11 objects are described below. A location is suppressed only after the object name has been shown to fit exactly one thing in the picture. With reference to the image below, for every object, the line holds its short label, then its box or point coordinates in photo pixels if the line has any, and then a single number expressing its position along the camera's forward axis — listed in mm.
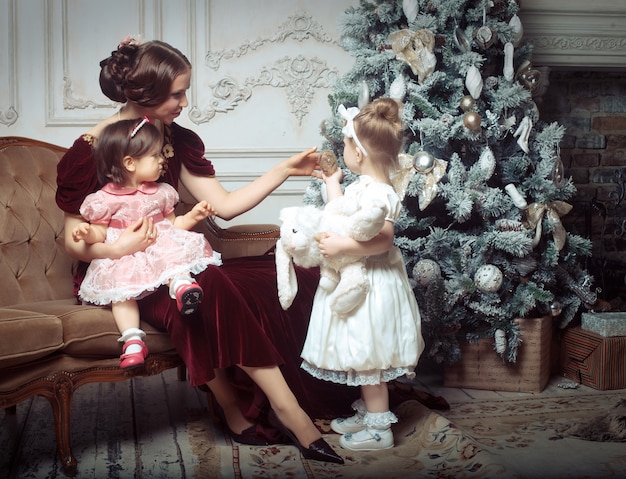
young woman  2348
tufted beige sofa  2277
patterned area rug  2303
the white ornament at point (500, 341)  3098
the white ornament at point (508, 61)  3162
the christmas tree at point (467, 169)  3035
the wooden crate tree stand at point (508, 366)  3182
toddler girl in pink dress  2385
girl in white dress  2289
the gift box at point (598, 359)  3195
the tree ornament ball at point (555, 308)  3203
